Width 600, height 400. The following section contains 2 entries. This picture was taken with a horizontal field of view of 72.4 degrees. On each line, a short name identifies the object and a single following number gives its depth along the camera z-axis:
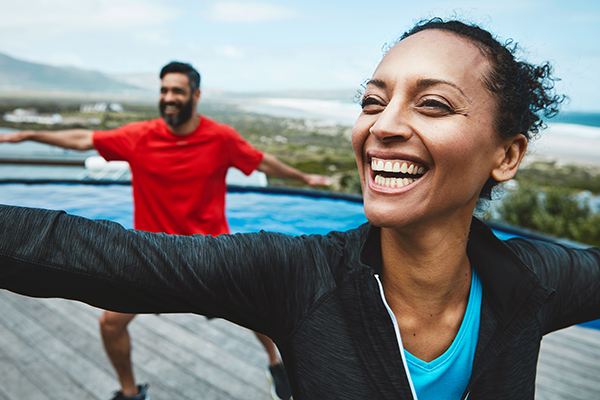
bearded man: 2.43
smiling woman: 0.69
